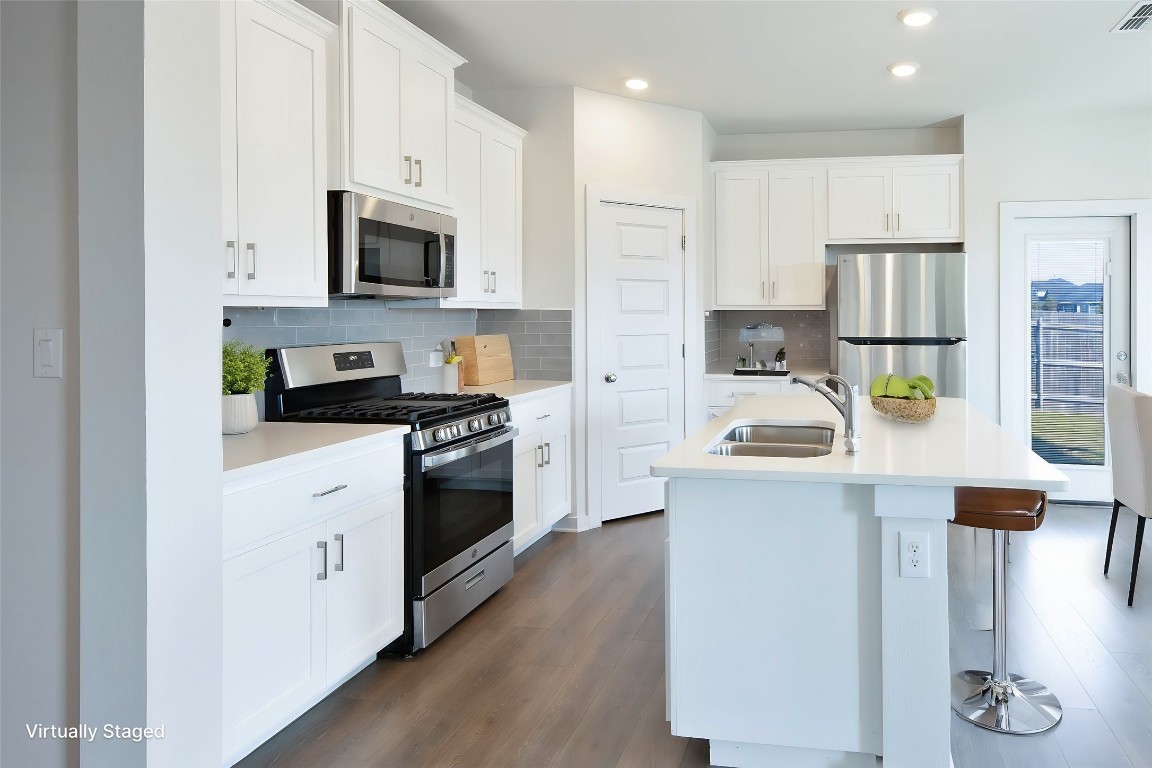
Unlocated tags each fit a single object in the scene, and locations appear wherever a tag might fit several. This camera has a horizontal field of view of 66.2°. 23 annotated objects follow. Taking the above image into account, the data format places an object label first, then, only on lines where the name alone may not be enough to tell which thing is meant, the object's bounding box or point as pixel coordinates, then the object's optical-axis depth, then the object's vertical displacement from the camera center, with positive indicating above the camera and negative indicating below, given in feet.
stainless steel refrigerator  17.92 +1.17
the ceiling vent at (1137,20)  12.53 +5.17
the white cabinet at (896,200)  19.17 +3.78
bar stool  8.54 -2.85
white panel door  17.01 +0.61
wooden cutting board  15.30 +0.24
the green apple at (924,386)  10.30 -0.16
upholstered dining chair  11.71 -1.09
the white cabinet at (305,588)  7.33 -2.01
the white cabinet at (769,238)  19.67 +3.03
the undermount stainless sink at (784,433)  10.54 -0.72
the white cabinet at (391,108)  10.28 +3.41
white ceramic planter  8.89 -0.40
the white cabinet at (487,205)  14.14 +2.88
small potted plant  8.93 -0.12
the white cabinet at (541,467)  13.94 -1.58
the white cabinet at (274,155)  8.67 +2.30
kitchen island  7.09 -1.95
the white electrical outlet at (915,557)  7.08 -1.48
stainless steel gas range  10.25 -1.13
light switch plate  6.38 +0.16
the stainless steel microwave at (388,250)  10.28 +1.60
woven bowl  10.05 -0.43
